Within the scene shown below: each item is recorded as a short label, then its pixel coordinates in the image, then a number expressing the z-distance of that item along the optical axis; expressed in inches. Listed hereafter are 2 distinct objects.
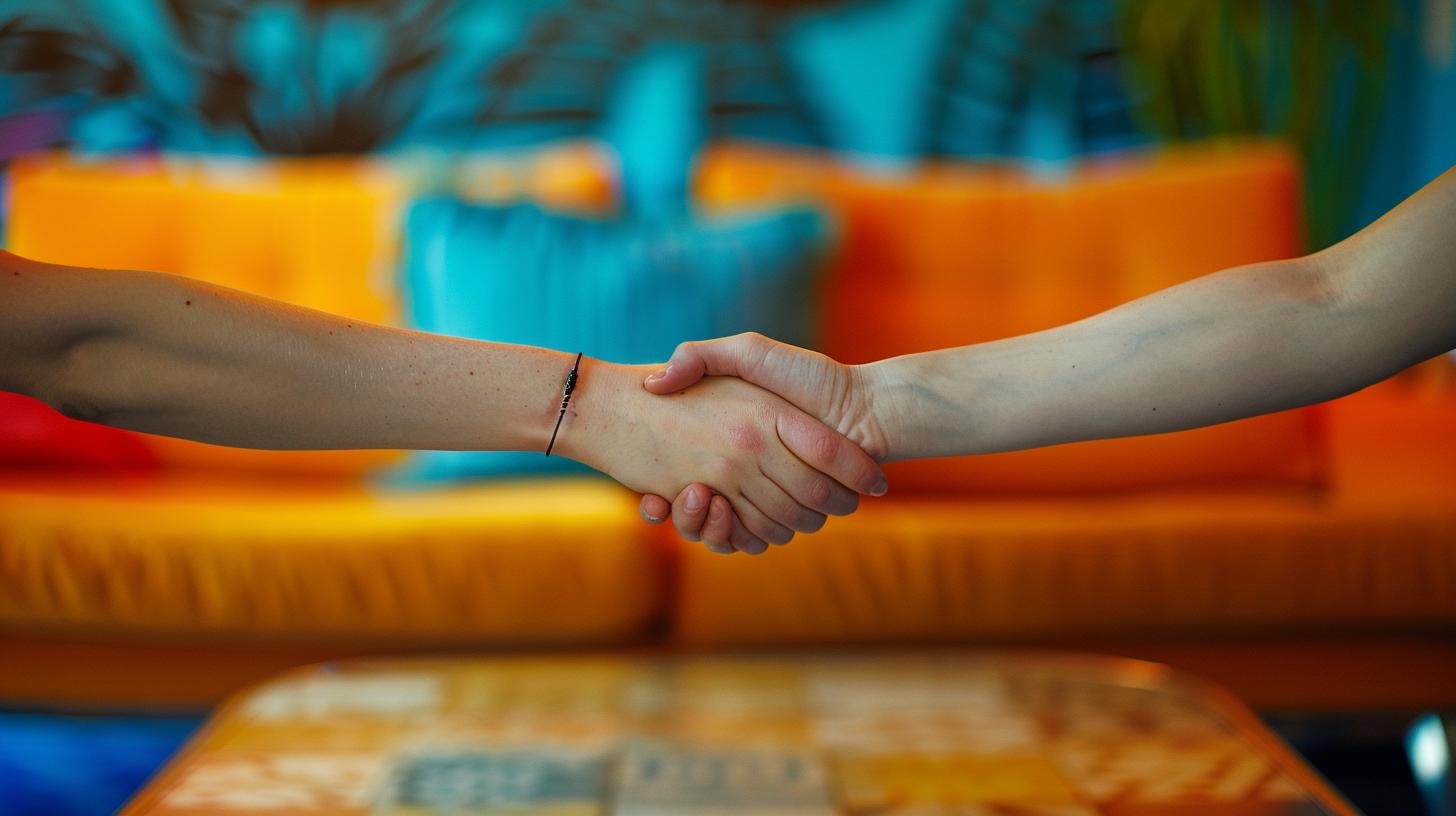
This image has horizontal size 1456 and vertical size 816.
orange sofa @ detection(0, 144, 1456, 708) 69.8
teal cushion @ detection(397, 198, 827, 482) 82.7
